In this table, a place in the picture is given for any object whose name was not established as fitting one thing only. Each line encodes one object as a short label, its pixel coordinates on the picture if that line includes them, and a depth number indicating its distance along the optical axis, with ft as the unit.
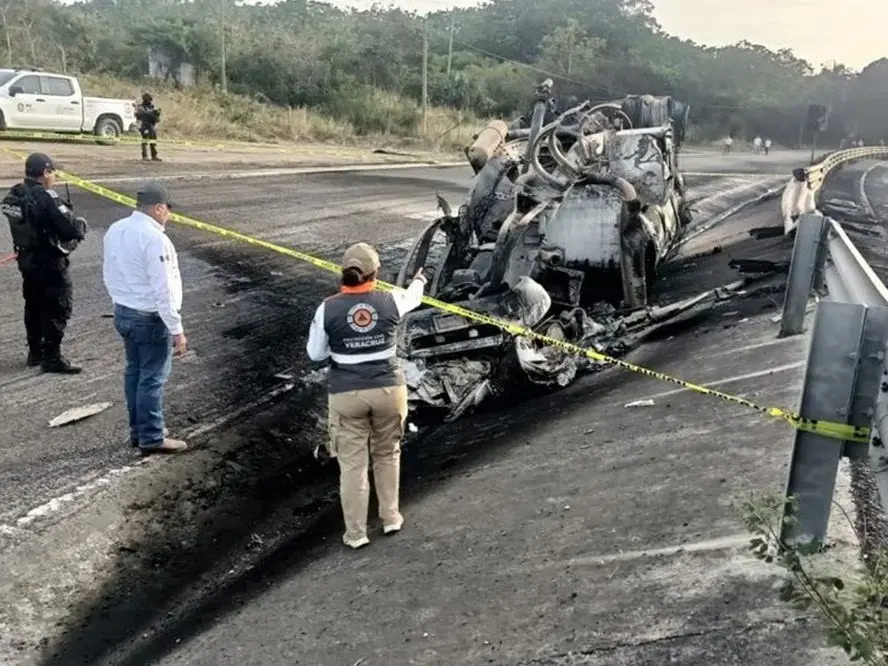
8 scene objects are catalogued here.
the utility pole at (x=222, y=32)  121.80
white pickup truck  69.56
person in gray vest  14.28
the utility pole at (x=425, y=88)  131.34
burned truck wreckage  22.40
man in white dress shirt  17.42
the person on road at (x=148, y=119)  62.59
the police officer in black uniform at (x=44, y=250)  20.94
